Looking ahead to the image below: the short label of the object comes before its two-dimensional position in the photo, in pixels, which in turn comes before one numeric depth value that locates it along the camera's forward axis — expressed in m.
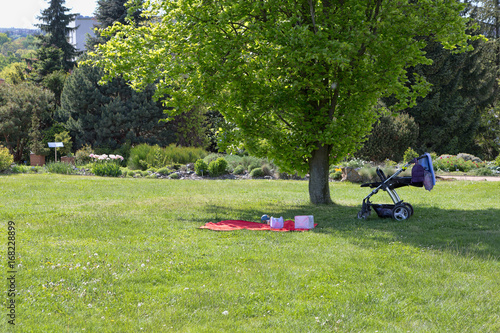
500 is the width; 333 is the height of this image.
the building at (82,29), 78.86
